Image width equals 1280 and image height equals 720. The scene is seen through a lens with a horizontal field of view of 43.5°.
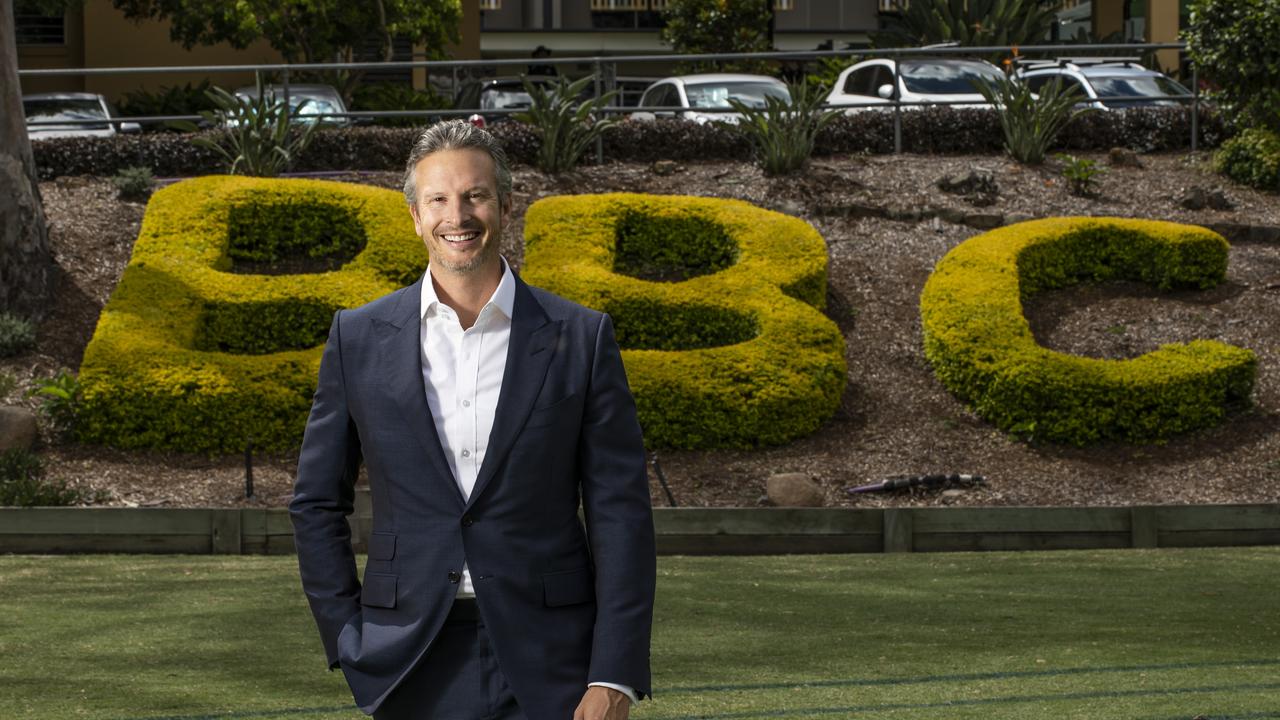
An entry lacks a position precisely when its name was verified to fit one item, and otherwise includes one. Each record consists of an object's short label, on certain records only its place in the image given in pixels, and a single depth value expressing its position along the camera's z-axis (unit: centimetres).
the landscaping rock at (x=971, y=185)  1681
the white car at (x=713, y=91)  2080
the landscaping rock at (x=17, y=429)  1189
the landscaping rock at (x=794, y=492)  1143
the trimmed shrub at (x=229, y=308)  1222
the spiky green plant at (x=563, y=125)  1727
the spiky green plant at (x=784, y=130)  1719
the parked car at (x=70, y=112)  2088
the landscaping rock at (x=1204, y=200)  1666
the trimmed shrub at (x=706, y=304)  1250
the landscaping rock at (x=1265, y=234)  1599
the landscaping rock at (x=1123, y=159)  1806
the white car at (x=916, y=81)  2034
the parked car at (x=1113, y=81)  2034
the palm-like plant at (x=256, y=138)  1617
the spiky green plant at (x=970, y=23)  3397
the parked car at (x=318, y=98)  2262
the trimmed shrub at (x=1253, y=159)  1712
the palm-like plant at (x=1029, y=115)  1758
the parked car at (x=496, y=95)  2608
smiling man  329
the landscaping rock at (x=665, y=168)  1767
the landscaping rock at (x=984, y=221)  1616
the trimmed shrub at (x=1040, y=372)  1252
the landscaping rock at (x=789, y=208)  1644
